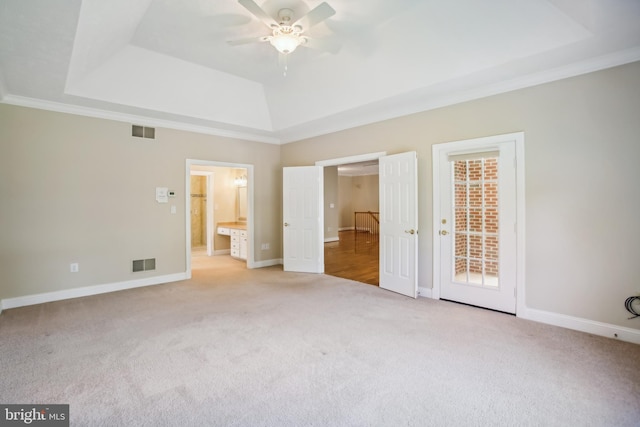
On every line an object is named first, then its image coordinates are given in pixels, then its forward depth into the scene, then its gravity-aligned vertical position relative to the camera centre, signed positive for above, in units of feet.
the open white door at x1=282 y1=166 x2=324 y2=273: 19.15 -0.40
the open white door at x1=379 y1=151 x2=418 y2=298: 14.02 -0.53
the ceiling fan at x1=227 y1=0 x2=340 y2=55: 8.55 +5.78
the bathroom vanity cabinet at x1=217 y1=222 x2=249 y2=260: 23.15 -1.84
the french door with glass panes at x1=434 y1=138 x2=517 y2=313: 11.79 -0.52
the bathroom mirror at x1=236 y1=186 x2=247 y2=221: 27.73 +0.95
